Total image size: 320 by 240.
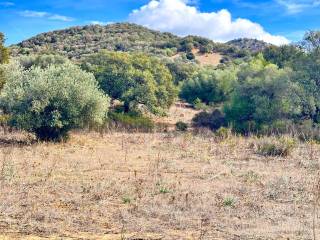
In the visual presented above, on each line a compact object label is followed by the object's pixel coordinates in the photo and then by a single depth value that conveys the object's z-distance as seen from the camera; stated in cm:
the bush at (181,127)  3197
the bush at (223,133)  2533
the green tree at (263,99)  3058
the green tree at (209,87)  4528
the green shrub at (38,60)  4984
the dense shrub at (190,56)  8019
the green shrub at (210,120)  3484
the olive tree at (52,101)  2186
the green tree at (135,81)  3656
